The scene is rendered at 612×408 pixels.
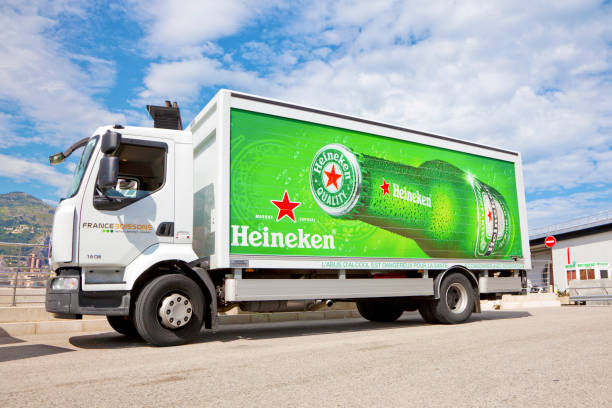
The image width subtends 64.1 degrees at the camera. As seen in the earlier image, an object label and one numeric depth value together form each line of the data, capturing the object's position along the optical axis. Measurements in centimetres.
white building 3825
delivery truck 666
